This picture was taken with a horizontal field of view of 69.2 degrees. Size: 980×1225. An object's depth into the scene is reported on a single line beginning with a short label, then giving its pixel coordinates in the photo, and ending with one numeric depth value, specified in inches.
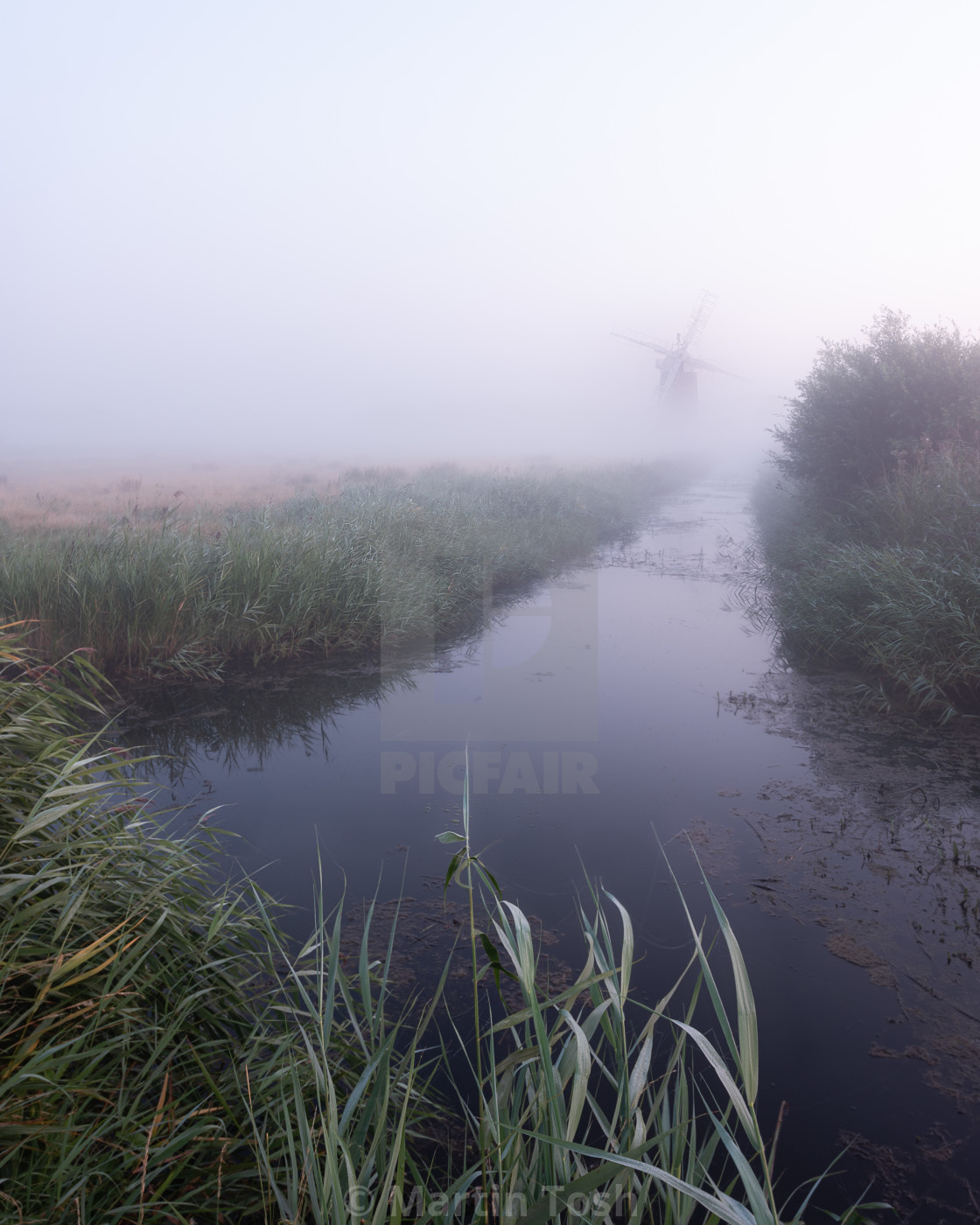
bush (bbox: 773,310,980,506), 423.5
